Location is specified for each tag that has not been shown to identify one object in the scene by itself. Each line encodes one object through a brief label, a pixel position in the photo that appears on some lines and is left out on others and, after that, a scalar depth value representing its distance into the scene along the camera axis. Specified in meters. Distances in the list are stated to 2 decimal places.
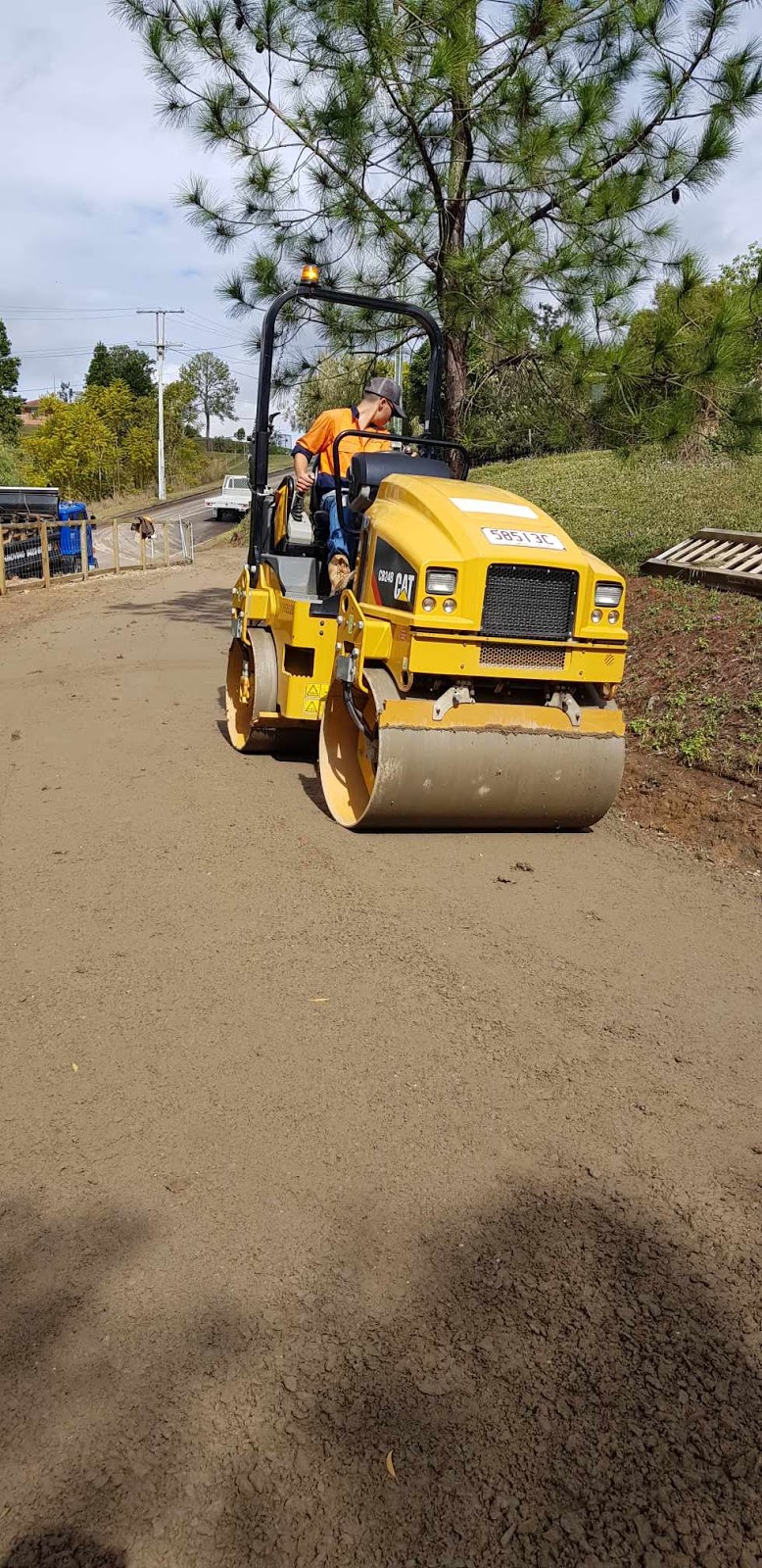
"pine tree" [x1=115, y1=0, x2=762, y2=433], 8.37
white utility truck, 45.03
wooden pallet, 9.45
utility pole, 60.22
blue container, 24.38
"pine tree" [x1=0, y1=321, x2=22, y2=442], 61.17
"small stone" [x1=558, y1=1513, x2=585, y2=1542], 2.06
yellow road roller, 5.37
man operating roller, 7.06
